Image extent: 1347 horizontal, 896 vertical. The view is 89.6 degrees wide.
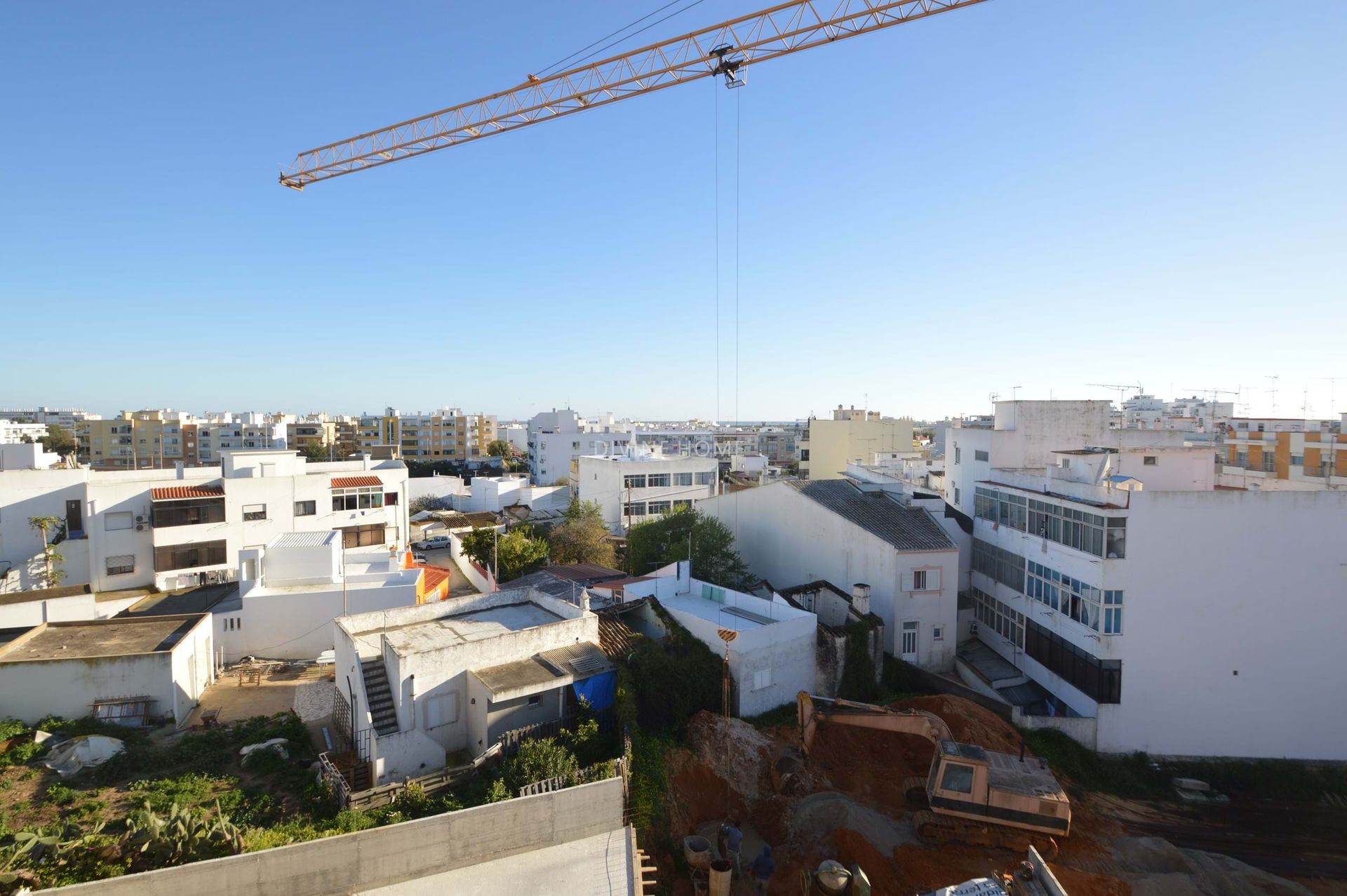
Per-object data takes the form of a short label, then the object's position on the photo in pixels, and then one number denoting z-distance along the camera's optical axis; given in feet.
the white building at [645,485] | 148.56
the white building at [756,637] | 57.98
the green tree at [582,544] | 109.86
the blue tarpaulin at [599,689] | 51.55
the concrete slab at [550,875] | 37.17
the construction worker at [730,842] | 44.21
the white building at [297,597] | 72.18
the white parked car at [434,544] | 137.28
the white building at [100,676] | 53.01
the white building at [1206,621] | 64.34
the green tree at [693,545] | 94.07
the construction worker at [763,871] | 43.86
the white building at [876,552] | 75.15
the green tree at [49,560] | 87.86
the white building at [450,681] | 47.16
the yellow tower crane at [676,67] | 85.42
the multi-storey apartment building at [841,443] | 192.85
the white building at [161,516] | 92.07
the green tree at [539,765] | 43.11
